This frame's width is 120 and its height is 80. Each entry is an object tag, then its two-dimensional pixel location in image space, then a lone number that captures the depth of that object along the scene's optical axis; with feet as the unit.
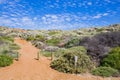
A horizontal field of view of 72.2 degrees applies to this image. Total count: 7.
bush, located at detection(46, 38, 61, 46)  37.01
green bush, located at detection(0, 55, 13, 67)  18.70
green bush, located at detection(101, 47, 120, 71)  17.81
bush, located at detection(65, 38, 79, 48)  29.32
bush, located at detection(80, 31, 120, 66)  20.45
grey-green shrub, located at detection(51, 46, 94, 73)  17.48
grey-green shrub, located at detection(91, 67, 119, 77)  16.61
